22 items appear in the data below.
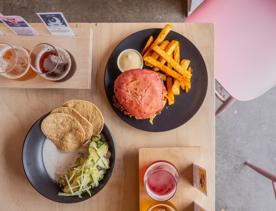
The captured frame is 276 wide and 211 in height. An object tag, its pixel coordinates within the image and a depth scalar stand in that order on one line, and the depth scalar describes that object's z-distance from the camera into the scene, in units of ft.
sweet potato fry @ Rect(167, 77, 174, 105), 3.19
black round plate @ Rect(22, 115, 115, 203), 3.06
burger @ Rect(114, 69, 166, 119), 2.92
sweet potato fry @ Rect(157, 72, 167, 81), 3.28
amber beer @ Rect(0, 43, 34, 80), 3.12
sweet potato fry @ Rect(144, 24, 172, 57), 3.21
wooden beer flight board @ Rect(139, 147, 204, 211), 3.14
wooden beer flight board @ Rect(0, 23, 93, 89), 3.18
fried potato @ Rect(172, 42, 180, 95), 3.20
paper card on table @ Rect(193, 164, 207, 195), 2.88
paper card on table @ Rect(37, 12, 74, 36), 2.75
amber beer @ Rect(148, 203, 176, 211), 3.02
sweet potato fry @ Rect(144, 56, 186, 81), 3.20
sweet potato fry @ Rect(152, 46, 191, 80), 3.18
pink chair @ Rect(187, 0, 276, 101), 3.96
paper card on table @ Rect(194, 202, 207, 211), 2.95
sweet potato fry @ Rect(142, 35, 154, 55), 3.26
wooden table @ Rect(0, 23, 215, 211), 3.28
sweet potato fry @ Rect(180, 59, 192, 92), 3.22
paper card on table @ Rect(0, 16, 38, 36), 2.85
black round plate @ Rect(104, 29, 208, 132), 3.21
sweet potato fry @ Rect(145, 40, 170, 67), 3.23
